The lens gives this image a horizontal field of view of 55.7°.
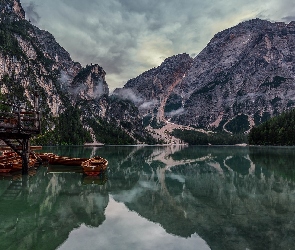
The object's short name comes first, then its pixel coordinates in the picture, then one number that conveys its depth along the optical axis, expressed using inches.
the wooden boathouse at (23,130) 1320.6
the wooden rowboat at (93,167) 1559.8
